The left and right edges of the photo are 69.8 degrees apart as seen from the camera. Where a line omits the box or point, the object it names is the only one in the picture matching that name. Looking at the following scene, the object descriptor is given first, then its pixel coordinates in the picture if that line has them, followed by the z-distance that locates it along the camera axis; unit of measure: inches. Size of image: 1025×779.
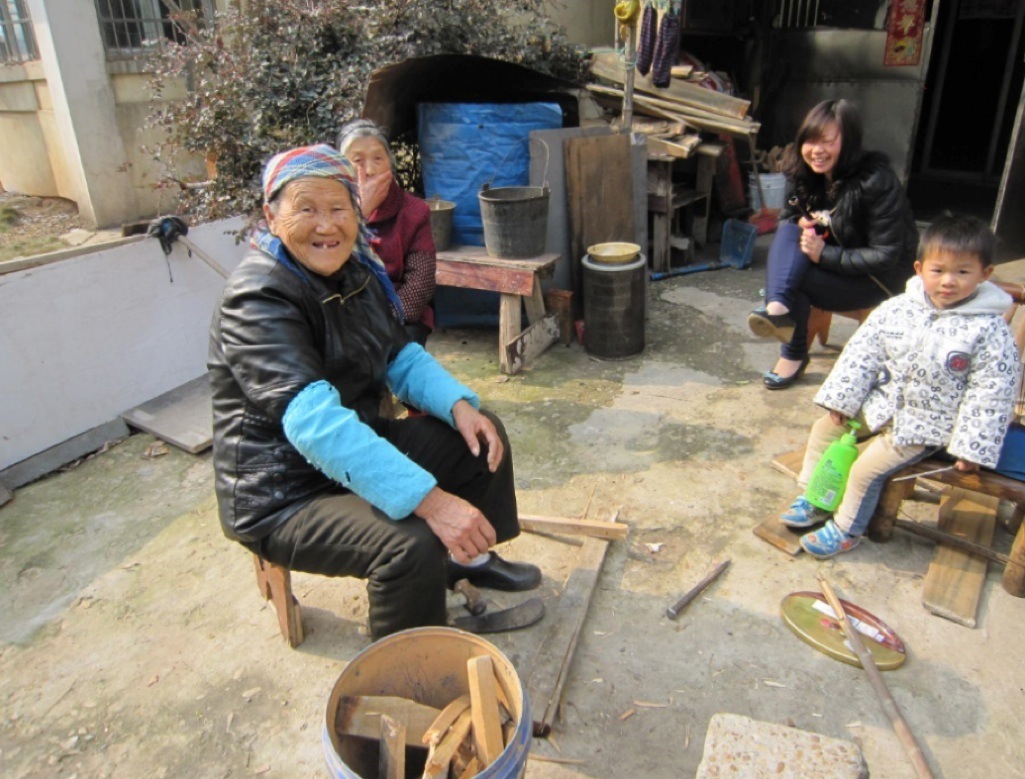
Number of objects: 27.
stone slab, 63.3
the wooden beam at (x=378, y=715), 69.2
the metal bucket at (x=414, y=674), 69.5
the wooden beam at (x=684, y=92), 265.9
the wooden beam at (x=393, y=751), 66.6
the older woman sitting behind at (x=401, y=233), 138.6
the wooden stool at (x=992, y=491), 104.4
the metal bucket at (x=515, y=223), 181.6
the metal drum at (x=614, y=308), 186.1
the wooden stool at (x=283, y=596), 98.7
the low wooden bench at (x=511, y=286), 183.9
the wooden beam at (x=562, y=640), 90.1
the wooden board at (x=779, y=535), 117.7
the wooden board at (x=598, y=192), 203.8
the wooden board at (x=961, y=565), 104.0
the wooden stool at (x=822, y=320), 171.8
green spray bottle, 117.1
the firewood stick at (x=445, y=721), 68.7
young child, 103.3
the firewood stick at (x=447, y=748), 65.6
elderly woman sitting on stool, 79.4
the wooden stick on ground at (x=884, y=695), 81.3
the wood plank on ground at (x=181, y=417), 158.2
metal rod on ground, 106.2
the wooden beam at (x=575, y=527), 120.5
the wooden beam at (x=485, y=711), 67.1
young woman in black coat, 152.2
